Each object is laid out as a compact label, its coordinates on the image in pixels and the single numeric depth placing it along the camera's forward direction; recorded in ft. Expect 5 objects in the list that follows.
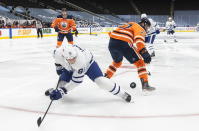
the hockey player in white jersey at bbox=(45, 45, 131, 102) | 10.33
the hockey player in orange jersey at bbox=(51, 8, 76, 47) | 29.65
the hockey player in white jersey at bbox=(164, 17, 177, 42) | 51.97
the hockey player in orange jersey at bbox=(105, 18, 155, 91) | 13.98
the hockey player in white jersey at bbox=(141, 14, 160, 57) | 27.73
